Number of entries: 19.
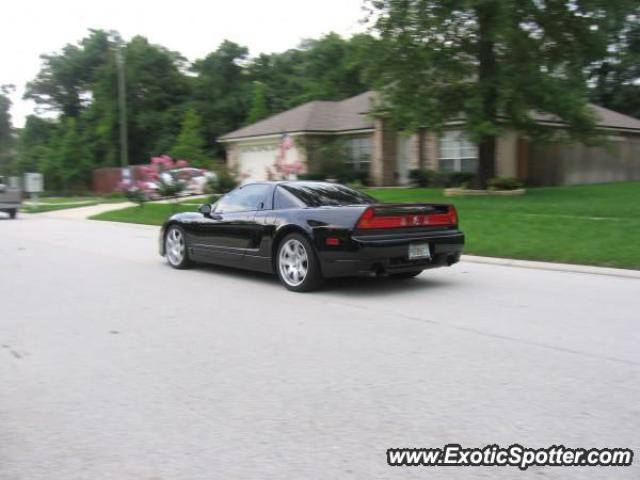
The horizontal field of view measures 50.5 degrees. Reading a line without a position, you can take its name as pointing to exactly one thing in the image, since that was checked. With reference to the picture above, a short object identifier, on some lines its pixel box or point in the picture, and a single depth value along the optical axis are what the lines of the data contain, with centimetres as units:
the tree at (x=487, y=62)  2100
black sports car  801
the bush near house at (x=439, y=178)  2756
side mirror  1015
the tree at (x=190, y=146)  4175
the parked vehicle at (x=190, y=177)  2669
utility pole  3741
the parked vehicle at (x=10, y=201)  2619
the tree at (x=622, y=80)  4600
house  2864
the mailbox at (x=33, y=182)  3433
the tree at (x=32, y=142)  5519
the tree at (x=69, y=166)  4688
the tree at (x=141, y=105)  5131
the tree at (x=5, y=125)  9462
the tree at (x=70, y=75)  6906
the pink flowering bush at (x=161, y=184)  2469
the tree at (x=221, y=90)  5400
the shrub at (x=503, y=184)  2316
